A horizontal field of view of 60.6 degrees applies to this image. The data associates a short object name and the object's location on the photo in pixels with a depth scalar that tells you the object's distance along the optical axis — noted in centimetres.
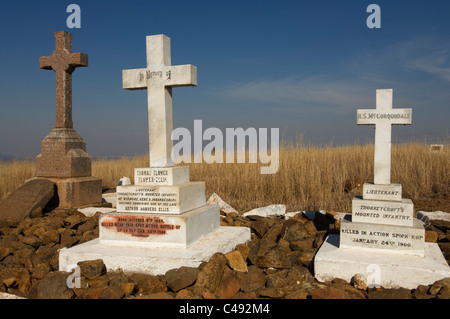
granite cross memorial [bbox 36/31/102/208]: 711
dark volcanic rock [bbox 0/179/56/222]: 617
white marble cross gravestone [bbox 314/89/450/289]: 329
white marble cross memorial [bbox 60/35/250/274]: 374
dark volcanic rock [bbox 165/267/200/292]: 319
